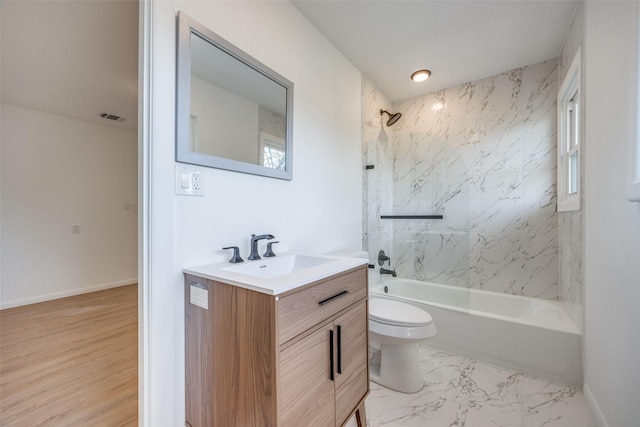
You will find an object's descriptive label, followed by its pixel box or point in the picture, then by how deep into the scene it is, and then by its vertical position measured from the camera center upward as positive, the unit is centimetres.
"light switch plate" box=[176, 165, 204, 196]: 106 +13
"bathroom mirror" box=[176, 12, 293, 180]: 107 +54
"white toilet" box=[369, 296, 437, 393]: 159 -86
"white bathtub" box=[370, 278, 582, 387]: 170 -91
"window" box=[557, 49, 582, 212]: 182 +60
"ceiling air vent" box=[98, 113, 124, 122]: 330 +129
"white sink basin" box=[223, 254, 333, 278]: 118 -28
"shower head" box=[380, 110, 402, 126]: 295 +113
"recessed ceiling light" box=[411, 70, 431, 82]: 247 +138
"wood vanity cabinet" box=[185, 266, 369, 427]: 80 -53
